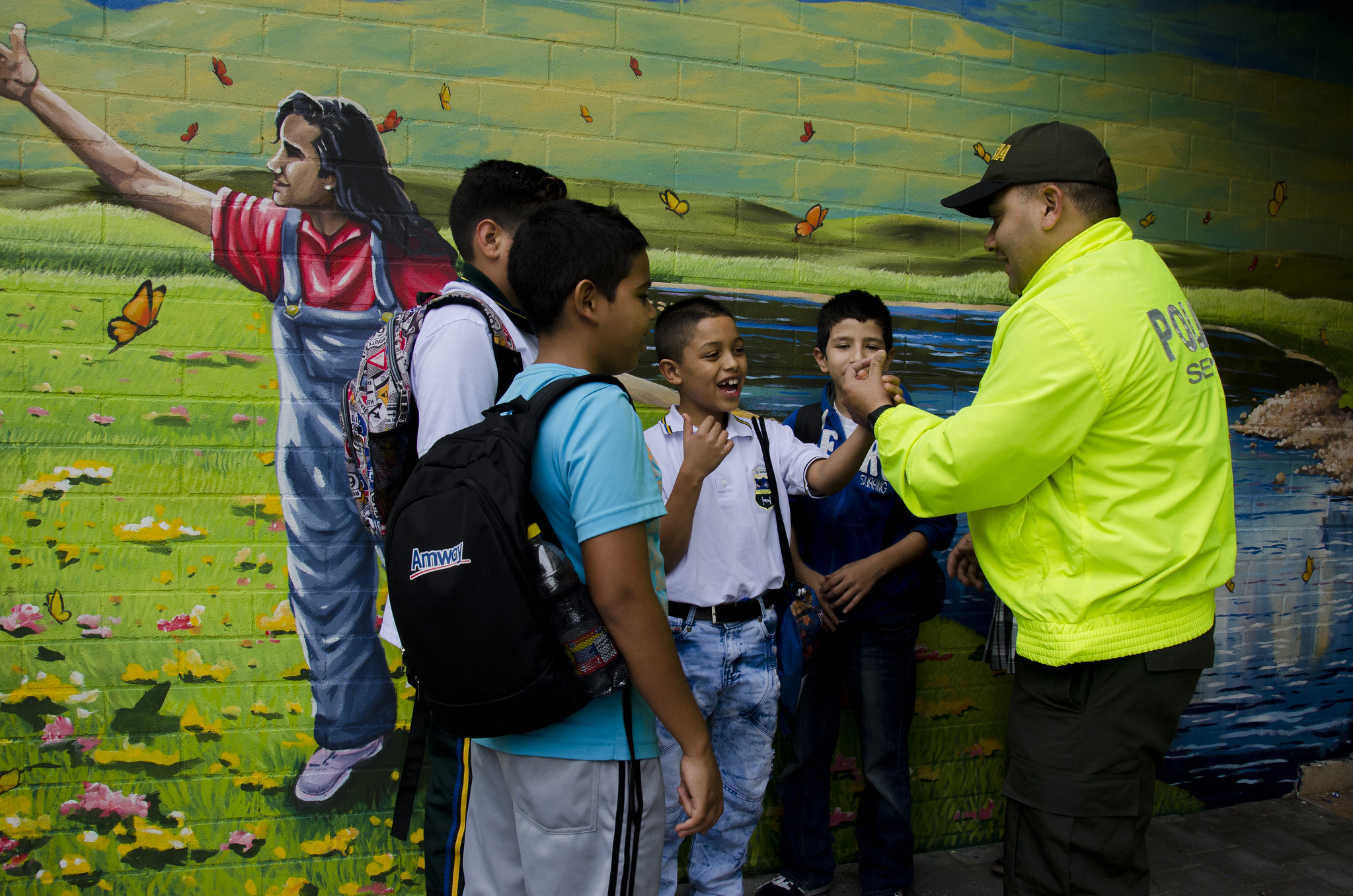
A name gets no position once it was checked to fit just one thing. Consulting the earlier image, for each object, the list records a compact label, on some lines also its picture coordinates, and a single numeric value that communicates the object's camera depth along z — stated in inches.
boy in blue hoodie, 111.0
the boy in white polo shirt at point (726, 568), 92.4
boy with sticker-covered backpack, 72.9
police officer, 69.3
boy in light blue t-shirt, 55.5
